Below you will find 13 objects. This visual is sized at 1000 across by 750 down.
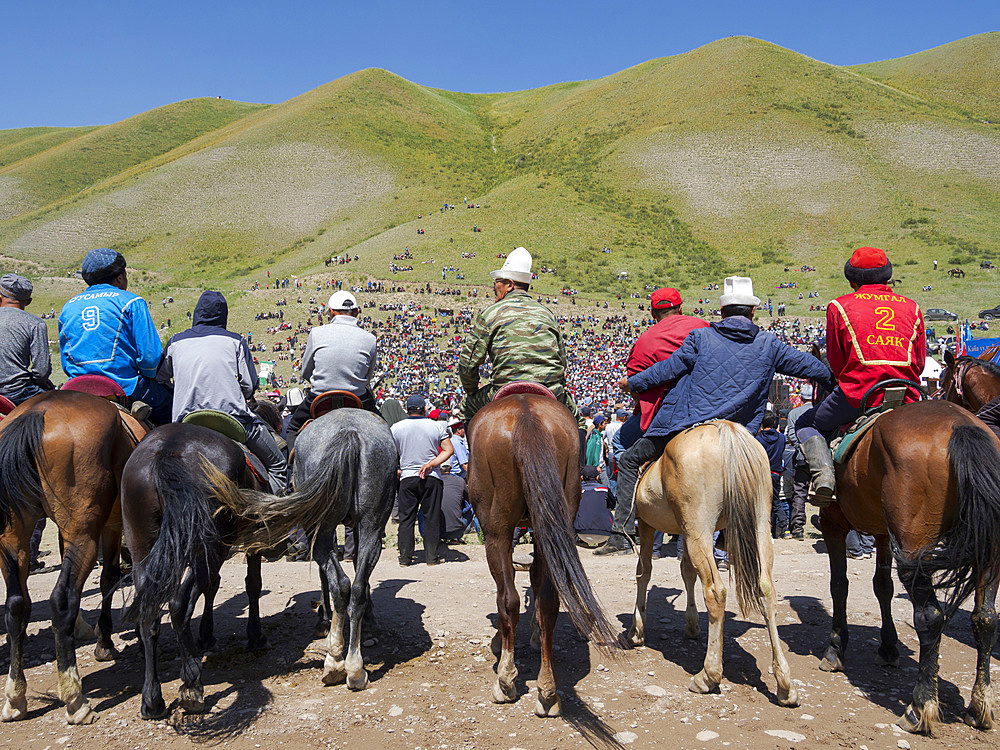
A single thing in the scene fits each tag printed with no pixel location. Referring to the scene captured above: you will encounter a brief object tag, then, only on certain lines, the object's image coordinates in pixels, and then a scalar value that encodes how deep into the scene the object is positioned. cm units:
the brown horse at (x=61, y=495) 515
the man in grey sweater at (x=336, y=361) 659
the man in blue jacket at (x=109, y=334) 635
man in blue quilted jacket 586
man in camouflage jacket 618
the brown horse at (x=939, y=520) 460
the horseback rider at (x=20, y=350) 651
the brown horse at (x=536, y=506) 497
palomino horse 528
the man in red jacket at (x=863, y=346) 572
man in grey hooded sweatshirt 618
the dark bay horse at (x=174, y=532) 491
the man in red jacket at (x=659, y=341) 644
